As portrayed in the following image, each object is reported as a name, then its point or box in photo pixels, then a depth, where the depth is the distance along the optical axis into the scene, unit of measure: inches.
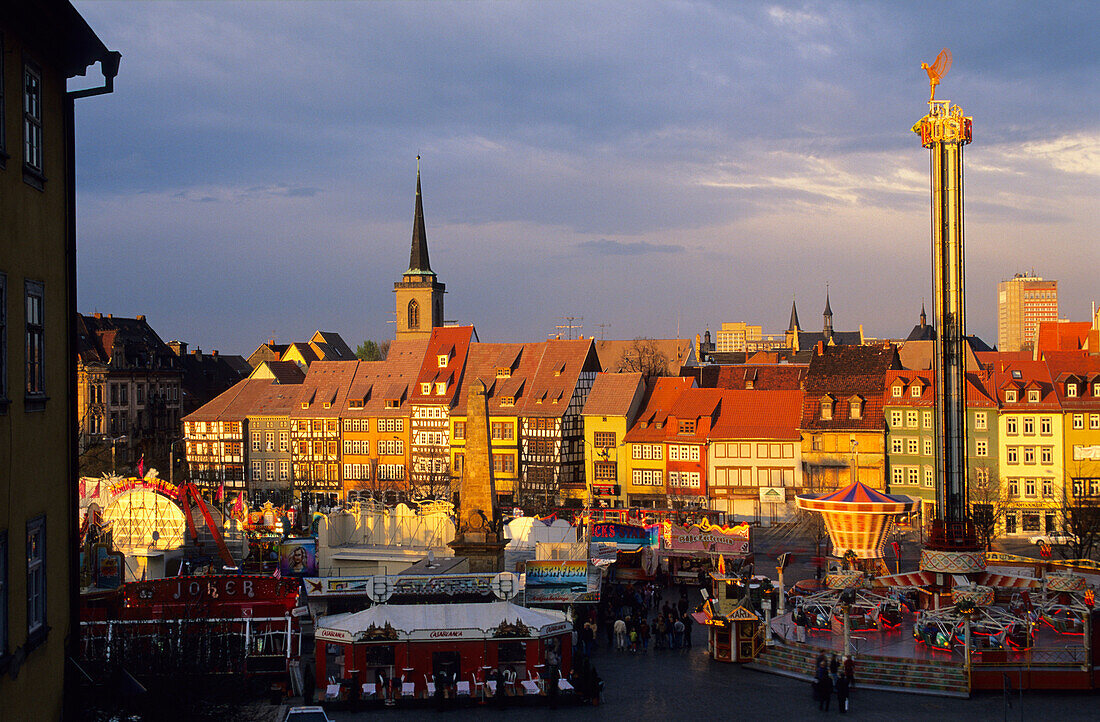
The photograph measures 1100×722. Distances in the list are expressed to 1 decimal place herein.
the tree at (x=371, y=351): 6777.6
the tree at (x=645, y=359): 4165.8
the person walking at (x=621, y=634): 1486.2
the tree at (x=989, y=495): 2481.5
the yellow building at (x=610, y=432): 3176.7
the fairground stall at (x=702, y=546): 1893.5
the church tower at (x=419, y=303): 5137.8
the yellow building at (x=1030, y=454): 2726.4
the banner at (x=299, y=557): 1841.8
